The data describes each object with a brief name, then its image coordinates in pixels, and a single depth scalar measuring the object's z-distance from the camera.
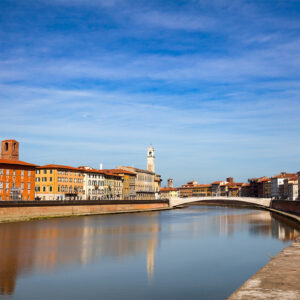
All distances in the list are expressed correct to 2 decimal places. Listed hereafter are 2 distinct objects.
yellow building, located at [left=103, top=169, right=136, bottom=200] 117.09
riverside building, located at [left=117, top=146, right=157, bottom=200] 127.81
